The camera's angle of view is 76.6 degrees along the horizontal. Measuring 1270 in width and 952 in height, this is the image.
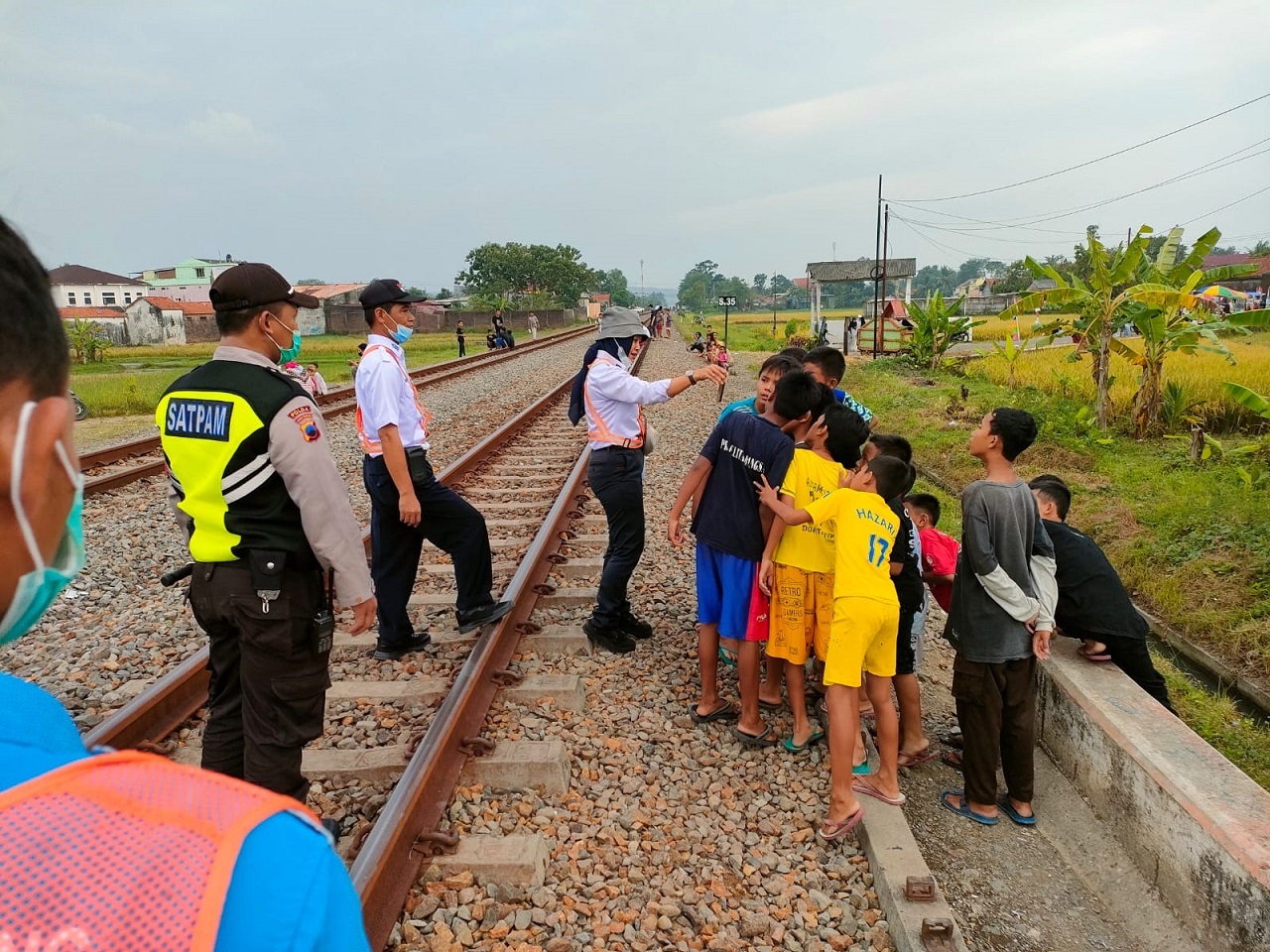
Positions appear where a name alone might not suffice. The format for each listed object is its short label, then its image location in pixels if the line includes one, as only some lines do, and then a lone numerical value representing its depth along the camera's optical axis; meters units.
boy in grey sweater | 3.58
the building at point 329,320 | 49.69
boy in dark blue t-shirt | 3.87
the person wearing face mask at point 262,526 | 2.53
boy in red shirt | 4.41
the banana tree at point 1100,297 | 10.02
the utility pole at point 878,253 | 27.39
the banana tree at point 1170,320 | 9.62
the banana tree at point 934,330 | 19.58
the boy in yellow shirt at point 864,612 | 3.38
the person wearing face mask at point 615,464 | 4.63
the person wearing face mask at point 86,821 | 0.62
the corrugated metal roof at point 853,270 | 33.59
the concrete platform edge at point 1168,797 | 2.70
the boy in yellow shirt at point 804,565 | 3.85
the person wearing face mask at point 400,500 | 4.13
